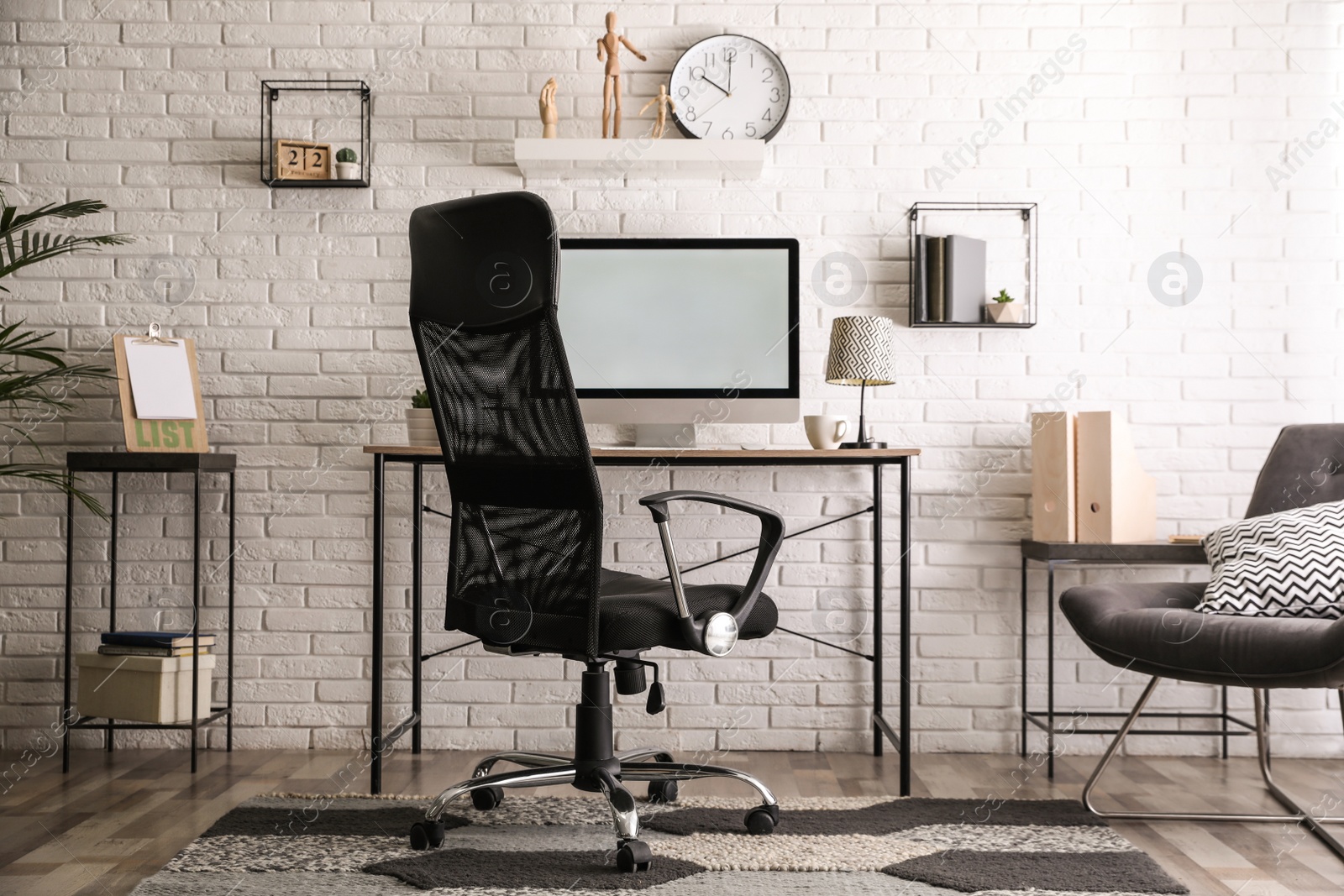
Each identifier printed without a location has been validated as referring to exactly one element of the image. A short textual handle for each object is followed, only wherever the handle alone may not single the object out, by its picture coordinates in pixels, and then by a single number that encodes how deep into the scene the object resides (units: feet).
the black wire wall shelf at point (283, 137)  8.89
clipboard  8.22
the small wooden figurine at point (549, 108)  8.58
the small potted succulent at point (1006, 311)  8.73
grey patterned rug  5.60
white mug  7.96
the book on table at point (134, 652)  8.14
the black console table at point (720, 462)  7.38
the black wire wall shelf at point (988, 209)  8.84
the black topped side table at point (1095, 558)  7.87
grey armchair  5.98
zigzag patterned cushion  6.61
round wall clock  8.93
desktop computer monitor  8.35
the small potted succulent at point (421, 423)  8.06
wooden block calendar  8.84
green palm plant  8.10
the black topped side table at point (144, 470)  8.04
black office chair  5.53
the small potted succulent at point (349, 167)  8.80
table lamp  8.06
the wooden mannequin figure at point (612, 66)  8.54
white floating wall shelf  8.46
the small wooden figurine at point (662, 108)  8.63
